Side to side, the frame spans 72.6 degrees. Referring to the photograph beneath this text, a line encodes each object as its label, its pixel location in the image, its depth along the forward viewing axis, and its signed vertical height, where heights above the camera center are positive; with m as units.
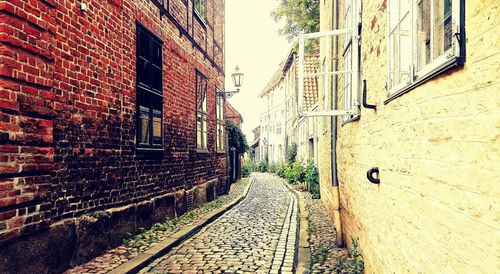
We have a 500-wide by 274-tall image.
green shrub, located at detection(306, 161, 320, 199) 11.46 -1.31
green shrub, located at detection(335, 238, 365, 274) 4.20 -1.55
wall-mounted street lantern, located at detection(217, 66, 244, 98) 12.81 +2.37
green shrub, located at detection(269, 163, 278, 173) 31.22 -2.33
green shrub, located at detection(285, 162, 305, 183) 16.11 -1.54
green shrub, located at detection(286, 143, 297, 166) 21.89 -0.74
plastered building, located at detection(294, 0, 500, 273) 1.43 +0.05
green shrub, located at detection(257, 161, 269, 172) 35.72 -2.55
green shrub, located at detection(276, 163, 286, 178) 24.05 -2.04
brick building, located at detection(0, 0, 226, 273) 3.41 +0.24
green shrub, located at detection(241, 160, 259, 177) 25.35 -2.20
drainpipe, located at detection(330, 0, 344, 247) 5.61 -0.06
